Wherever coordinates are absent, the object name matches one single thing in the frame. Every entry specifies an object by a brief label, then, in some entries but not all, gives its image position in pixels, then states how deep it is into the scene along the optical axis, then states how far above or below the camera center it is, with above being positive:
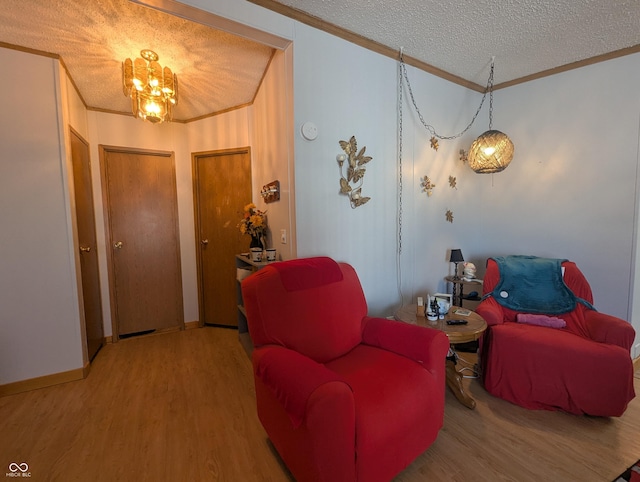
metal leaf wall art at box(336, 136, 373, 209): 2.20 +0.35
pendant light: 2.37 +0.52
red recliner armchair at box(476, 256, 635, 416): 1.70 -0.87
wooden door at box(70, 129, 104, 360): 2.52 -0.25
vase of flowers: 2.54 -0.08
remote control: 1.82 -0.70
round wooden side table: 1.68 -0.71
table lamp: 2.79 -0.42
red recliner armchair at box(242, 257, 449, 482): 1.10 -0.77
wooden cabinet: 2.60 -0.85
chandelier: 2.12 +1.01
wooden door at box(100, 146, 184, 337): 3.07 -0.25
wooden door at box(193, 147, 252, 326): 3.24 -0.12
